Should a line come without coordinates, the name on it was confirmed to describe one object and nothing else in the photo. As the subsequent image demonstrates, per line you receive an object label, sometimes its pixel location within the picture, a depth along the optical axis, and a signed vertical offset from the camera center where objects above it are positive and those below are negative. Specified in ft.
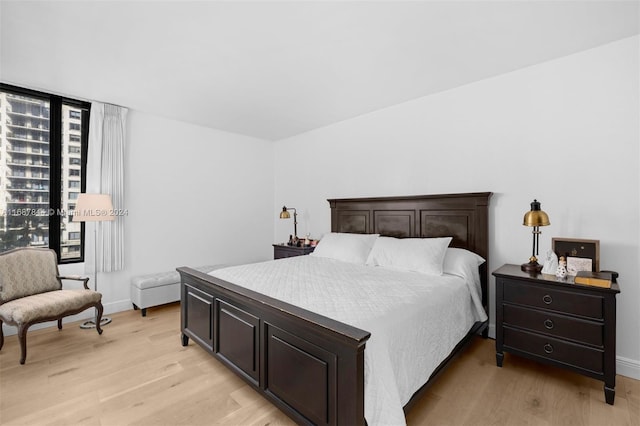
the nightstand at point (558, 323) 6.59 -2.61
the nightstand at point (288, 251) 13.91 -1.79
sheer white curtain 11.79 +1.56
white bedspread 4.81 -1.94
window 10.65 +1.63
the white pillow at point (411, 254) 8.96 -1.29
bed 4.75 -2.48
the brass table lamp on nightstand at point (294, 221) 15.25 -0.45
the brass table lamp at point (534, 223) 7.80 -0.23
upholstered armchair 8.41 -2.65
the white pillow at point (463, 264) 8.76 -1.50
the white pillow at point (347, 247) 11.05 -1.29
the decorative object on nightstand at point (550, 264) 7.75 -1.28
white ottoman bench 11.96 -3.20
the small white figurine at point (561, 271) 7.52 -1.42
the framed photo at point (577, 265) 7.62 -1.28
